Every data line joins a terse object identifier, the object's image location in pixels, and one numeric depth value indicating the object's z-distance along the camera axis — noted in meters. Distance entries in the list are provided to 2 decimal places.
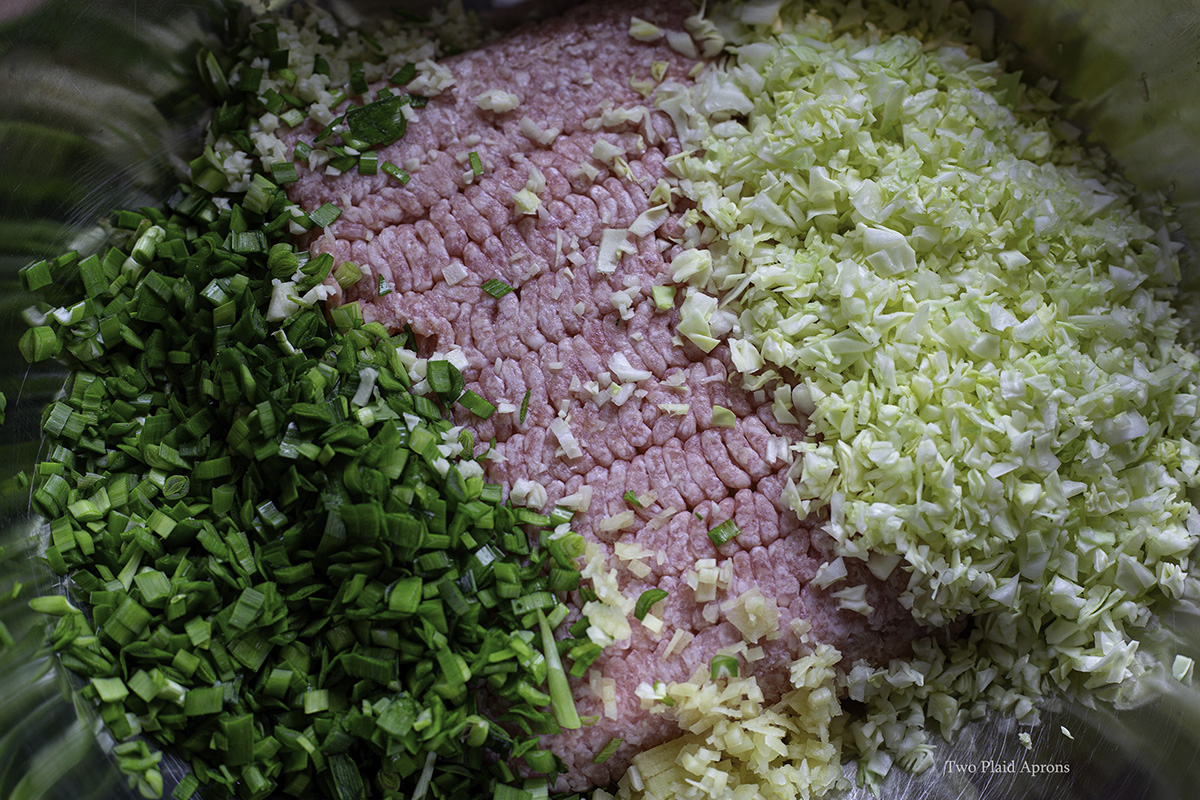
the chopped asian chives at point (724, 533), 0.27
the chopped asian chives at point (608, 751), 0.27
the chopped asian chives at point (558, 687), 0.26
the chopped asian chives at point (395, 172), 0.29
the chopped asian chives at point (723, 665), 0.27
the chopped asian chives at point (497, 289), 0.28
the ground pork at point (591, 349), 0.27
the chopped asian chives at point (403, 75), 0.30
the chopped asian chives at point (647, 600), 0.27
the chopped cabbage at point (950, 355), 0.27
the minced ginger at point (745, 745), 0.27
